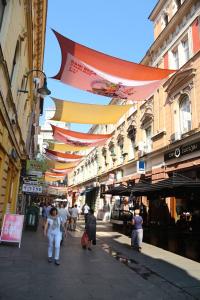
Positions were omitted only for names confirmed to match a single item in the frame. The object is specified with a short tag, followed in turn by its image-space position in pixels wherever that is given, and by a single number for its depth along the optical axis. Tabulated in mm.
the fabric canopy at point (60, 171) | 32231
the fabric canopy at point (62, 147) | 22444
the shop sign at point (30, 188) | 14258
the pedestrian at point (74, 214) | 18188
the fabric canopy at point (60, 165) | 29966
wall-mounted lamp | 12773
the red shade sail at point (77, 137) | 18359
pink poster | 10461
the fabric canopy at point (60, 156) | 23639
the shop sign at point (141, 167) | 21266
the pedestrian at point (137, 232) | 11898
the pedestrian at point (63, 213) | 12802
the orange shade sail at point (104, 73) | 9836
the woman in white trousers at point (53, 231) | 8467
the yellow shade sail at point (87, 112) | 14828
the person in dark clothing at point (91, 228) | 11547
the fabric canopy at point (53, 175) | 36631
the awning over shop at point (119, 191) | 16828
